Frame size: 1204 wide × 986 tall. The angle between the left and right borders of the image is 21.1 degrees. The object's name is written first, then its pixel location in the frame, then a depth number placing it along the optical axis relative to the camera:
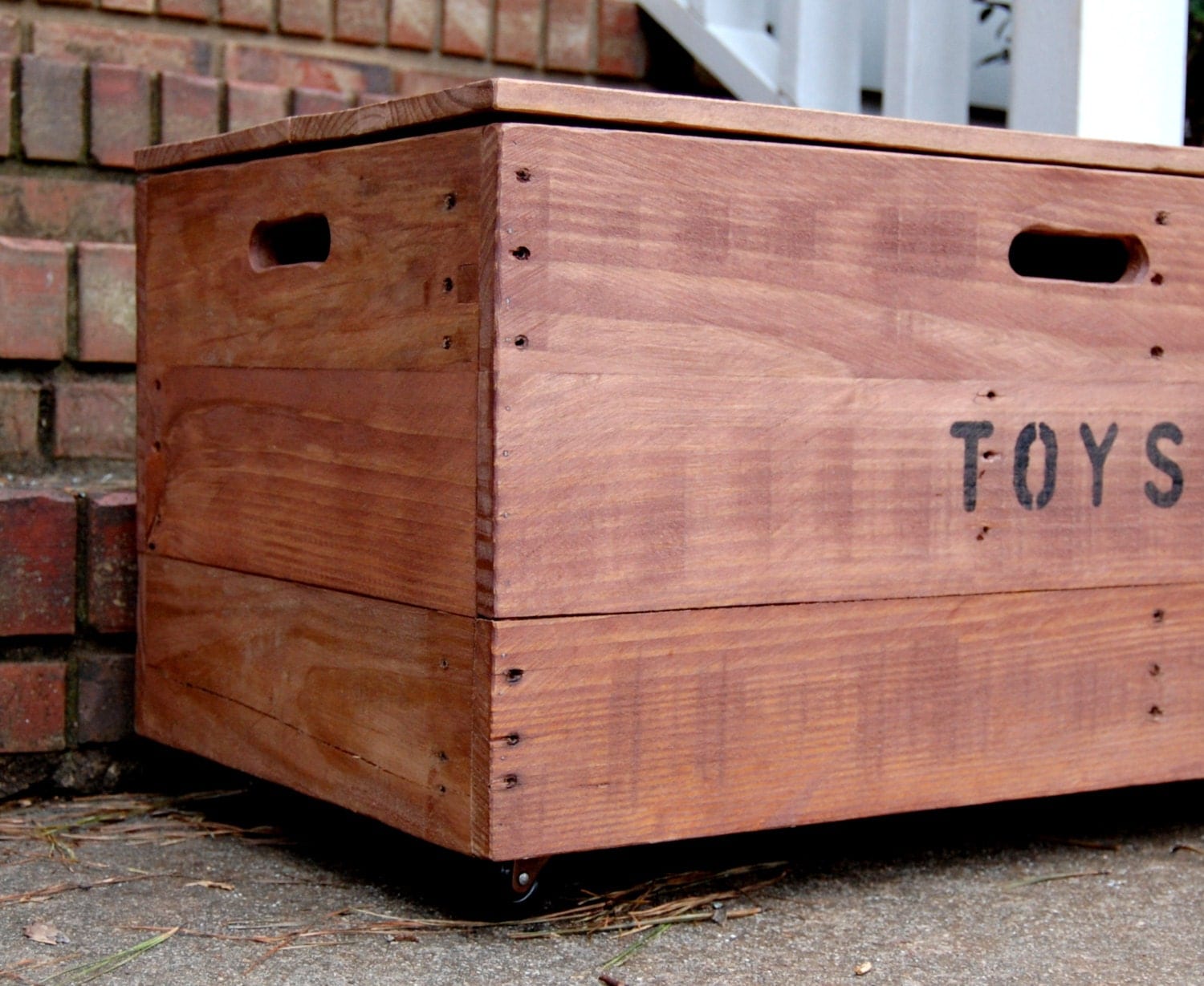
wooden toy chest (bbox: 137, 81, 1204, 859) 1.90
